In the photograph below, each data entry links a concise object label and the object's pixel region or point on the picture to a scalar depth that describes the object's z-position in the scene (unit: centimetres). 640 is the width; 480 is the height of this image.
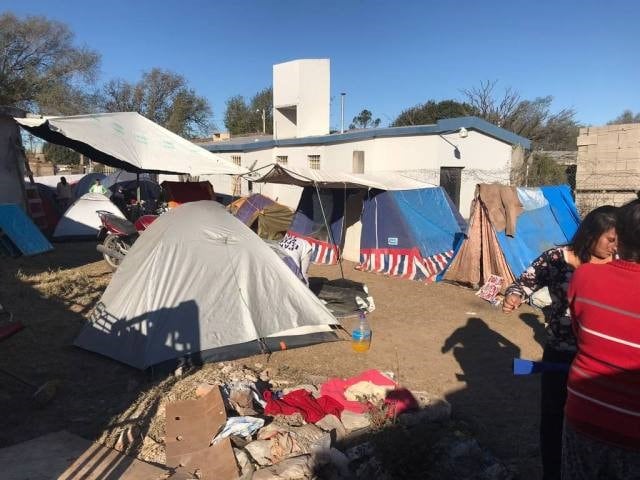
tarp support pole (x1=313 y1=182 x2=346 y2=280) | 1120
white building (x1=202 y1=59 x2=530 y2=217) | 1430
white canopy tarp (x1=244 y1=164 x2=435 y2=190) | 920
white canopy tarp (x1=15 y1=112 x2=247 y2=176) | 784
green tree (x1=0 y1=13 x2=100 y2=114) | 3000
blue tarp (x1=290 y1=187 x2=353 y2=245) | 1154
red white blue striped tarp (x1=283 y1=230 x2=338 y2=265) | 1155
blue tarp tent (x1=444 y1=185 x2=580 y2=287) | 898
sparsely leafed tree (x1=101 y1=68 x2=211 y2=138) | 3875
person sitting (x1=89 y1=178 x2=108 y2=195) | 1516
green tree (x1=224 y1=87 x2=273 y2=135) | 4753
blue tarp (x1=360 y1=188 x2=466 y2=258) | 1035
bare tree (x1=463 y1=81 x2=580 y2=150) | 2678
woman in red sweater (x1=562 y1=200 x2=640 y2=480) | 184
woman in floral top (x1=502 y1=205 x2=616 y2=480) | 274
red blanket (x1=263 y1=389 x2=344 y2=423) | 414
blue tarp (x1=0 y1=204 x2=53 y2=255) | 1066
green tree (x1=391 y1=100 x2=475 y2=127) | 3033
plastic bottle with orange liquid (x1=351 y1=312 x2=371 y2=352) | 591
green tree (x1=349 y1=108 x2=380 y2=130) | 4931
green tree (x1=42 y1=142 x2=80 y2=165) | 4522
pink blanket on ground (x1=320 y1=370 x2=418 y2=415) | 424
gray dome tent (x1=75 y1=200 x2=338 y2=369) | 532
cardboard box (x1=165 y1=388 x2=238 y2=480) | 348
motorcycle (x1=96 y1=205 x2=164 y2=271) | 1002
